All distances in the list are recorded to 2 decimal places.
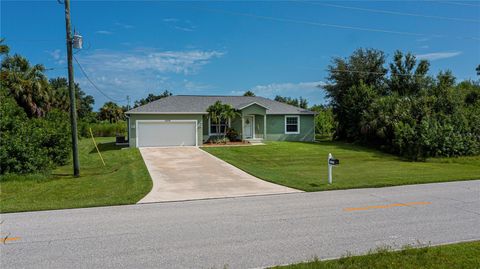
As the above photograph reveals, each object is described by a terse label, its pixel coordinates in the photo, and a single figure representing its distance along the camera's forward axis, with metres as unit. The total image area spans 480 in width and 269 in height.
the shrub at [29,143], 13.20
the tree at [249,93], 65.93
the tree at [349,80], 30.17
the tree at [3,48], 22.84
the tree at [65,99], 38.81
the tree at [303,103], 59.35
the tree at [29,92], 27.44
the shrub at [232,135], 26.47
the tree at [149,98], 77.44
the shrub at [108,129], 46.32
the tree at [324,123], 37.75
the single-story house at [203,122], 24.25
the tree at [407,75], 29.69
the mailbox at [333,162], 11.11
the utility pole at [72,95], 13.82
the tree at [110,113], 65.81
